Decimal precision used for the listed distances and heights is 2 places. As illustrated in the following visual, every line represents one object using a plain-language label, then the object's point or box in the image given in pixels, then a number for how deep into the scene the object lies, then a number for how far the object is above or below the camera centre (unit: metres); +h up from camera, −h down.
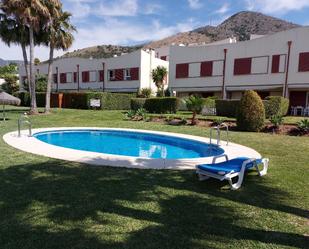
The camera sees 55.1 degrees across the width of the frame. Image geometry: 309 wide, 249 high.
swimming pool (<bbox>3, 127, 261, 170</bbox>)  7.86 -1.95
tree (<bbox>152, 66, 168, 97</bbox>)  34.31 +2.31
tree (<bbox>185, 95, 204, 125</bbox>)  17.11 -0.38
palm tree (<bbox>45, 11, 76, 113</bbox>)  22.97 +4.52
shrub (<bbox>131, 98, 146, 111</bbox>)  24.83 -0.69
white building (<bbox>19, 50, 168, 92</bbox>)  35.31 +2.73
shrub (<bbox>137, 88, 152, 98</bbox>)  31.73 +0.21
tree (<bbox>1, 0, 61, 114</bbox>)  20.27 +5.49
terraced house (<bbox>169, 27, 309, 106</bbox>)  25.31 +2.95
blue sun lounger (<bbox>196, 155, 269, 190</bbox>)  5.81 -1.46
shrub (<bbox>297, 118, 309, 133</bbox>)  13.87 -1.20
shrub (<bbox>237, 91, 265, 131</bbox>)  14.53 -0.67
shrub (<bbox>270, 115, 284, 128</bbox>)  14.91 -1.08
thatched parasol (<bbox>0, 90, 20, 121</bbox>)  19.33 -0.57
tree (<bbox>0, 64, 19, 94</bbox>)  49.44 +1.09
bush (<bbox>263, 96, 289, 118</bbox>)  19.58 -0.43
